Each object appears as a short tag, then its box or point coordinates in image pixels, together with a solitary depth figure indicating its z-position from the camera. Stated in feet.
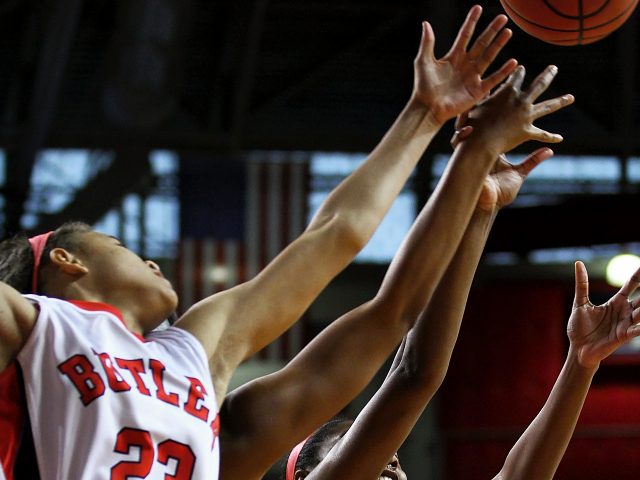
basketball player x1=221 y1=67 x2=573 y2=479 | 8.87
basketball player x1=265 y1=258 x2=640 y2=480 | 9.67
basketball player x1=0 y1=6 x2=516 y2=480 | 8.24
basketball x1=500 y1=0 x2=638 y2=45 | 11.23
